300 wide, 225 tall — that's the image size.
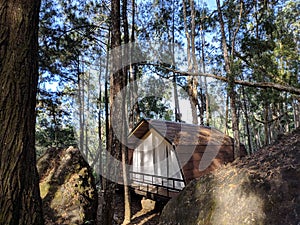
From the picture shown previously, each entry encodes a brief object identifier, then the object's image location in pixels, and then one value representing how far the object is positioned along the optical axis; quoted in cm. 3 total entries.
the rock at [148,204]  869
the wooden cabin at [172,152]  826
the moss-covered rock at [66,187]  429
